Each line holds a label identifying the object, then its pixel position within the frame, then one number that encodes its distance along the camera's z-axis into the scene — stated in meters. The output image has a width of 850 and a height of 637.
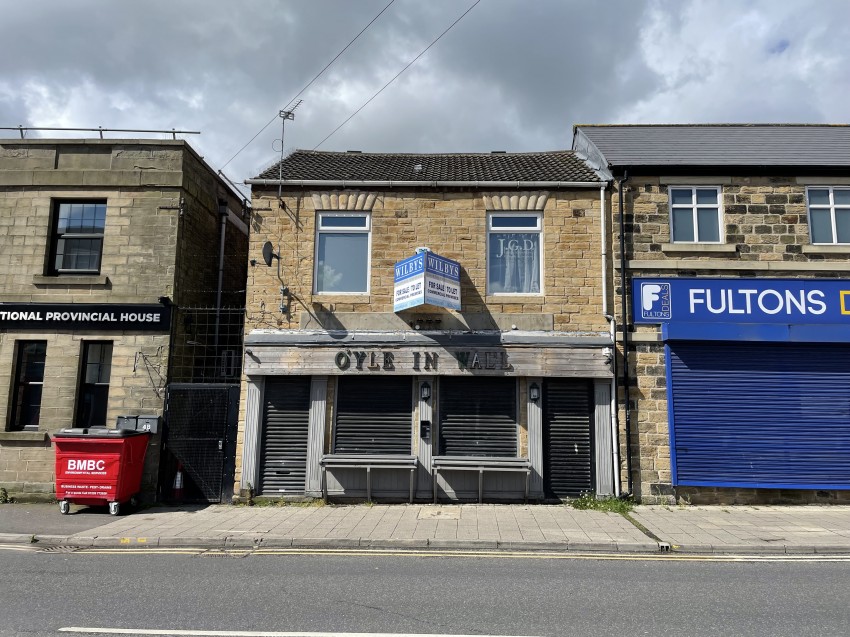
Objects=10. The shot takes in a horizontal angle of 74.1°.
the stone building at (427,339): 11.01
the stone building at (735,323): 10.90
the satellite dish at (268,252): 11.26
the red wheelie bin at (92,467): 10.09
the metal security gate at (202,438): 11.13
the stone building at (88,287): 11.38
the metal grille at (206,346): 11.94
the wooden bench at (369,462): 10.76
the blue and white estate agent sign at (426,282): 10.58
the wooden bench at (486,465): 10.70
